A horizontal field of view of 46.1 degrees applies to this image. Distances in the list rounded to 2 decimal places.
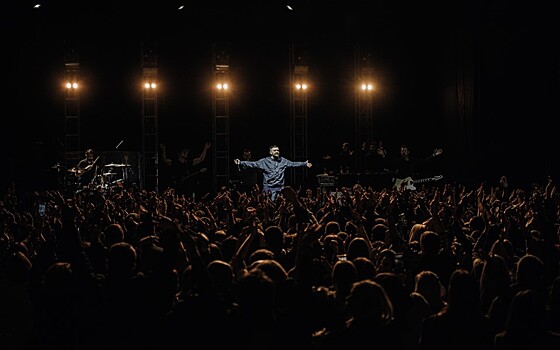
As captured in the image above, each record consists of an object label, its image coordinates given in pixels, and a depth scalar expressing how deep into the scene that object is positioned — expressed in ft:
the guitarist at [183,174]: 56.85
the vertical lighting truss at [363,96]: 64.75
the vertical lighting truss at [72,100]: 61.79
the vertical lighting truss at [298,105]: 65.36
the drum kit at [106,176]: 55.36
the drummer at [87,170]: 55.16
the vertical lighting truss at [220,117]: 64.18
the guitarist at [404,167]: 55.16
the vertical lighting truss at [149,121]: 62.44
